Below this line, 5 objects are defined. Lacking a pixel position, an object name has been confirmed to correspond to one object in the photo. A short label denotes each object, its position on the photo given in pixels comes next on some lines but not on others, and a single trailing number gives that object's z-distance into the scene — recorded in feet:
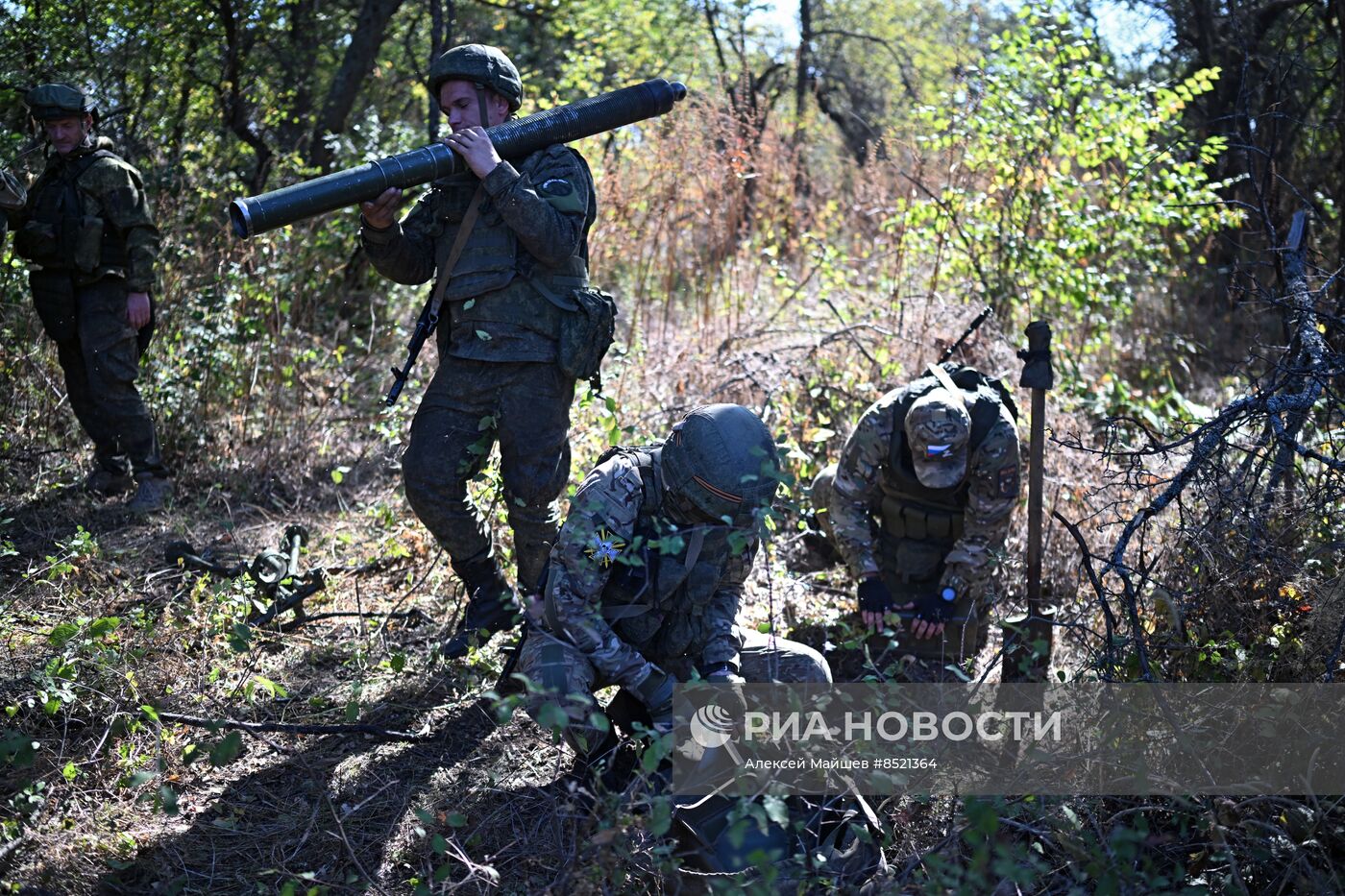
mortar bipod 14.16
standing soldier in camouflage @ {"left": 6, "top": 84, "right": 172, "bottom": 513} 16.67
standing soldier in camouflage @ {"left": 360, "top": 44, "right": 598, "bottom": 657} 12.82
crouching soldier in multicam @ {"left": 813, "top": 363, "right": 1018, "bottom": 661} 14.28
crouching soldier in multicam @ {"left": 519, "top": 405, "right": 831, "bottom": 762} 10.49
